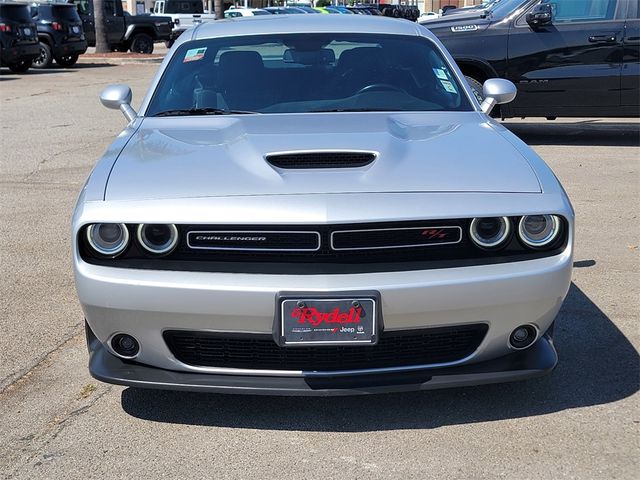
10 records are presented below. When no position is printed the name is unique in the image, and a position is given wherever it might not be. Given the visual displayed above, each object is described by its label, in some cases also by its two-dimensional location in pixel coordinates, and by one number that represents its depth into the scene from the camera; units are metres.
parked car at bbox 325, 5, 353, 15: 40.18
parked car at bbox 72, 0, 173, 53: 30.88
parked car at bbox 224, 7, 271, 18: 32.23
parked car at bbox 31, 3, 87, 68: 24.45
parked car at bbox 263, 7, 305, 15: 31.79
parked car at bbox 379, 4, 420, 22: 51.31
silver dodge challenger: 3.23
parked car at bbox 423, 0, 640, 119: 10.26
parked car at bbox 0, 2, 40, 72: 21.58
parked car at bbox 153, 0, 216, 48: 40.19
